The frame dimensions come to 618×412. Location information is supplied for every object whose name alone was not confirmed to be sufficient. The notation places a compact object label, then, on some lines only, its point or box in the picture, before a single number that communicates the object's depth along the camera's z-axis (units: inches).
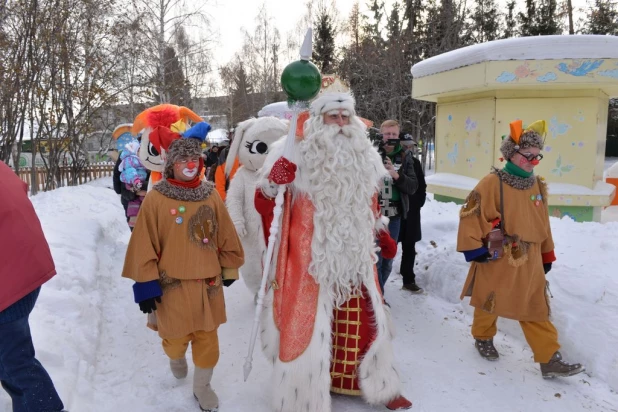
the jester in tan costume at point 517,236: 141.4
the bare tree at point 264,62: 1358.3
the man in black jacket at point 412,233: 209.2
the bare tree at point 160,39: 756.0
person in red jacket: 89.2
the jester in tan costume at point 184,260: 117.3
